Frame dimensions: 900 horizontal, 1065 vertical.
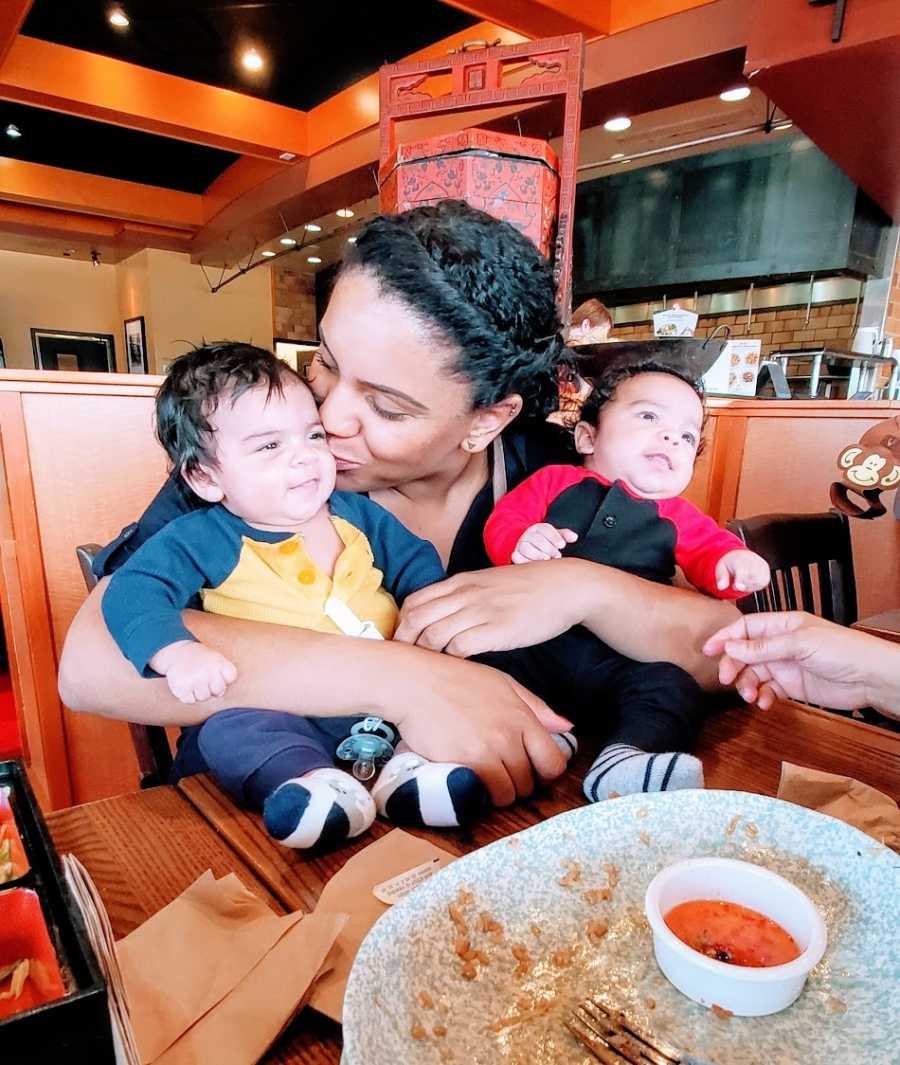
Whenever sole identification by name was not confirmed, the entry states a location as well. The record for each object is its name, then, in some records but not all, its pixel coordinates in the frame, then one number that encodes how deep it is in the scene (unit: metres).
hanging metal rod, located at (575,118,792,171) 5.59
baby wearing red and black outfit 1.13
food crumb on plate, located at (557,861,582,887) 0.58
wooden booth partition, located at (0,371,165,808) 1.82
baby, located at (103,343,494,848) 0.78
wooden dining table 0.62
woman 0.87
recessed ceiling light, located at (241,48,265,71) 5.15
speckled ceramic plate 0.45
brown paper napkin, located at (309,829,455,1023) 0.51
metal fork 0.45
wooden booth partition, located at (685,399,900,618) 3.01
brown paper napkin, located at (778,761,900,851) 0.71
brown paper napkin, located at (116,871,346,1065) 0.47
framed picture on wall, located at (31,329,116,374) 10.48
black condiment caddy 0.32
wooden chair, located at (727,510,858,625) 1.60
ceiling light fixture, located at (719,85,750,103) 4.50
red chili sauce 0.53
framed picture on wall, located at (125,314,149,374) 10.06
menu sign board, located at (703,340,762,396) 3.59
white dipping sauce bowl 0.48
